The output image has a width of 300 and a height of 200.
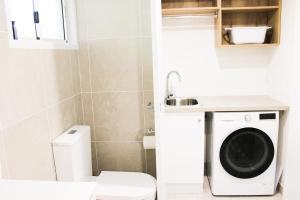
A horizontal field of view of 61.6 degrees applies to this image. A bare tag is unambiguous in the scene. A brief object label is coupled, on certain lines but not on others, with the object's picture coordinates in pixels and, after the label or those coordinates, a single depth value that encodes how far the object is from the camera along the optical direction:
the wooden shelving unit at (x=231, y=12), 2.51
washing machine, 2.33
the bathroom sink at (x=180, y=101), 2.76
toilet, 1.78
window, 1.53
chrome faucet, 2.77
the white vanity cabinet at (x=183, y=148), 2.38
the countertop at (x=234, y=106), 2.31
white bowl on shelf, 2.48
